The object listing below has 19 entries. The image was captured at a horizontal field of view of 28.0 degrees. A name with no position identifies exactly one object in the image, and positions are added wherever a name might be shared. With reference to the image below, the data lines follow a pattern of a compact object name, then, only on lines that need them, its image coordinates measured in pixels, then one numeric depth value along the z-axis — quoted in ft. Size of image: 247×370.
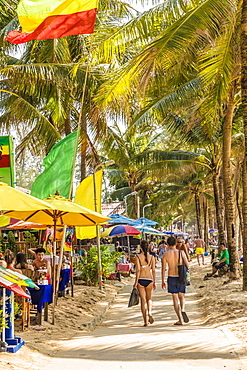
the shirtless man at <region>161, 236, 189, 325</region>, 30.40
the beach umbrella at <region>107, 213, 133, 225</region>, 69.51
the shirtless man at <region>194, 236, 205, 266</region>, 97.19
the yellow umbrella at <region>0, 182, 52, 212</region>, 24.34
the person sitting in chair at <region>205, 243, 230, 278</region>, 57.47
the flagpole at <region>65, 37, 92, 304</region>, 37.55
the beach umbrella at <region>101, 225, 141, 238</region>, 65.80
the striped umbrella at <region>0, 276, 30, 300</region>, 19.34
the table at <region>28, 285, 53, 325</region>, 29.96
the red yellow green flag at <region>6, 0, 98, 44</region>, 27.07
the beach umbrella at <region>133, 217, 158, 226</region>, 83.25
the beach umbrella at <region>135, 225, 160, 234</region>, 78.84
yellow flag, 50.42
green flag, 37.99
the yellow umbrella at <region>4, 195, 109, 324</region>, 28.96
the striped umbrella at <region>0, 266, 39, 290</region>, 20.39
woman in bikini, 30.81
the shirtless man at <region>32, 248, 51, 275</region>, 35.73
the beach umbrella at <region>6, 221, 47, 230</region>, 40.88
